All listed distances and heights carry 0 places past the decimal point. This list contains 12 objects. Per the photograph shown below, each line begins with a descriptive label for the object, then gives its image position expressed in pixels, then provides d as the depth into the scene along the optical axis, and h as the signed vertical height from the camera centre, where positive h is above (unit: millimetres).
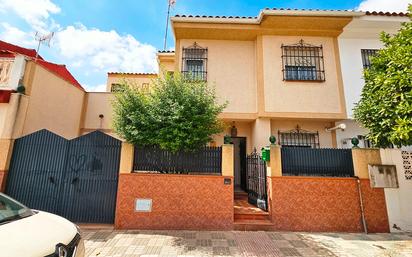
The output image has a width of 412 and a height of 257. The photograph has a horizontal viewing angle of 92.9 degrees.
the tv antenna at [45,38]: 9012 +5655
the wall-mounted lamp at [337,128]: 7673 +1708
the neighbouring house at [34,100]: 6086 +2312
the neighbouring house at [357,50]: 8180 +5233
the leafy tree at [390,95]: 4879 +2086
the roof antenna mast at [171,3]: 12461 +10189
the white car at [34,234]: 2197 -910
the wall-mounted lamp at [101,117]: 9880 +2301
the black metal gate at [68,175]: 5656 -339
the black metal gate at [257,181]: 6328 -461
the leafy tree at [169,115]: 5574 +1457
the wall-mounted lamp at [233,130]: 9115 +1681
